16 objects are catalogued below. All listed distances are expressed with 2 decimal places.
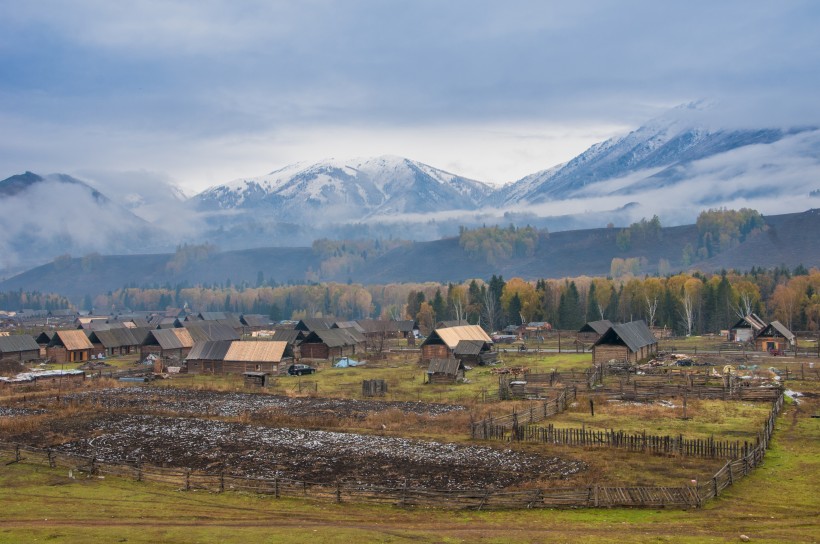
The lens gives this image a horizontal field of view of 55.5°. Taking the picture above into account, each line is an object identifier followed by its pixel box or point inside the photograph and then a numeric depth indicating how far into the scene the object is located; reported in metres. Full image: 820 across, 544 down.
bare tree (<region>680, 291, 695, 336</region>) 144.50
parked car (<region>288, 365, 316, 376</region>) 94.26
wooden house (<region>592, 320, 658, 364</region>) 90.62
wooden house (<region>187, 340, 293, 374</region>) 94.88
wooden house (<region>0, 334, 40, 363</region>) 109.44
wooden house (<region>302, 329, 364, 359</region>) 113.52
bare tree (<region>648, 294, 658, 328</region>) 152.38
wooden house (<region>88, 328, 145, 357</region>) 121.88
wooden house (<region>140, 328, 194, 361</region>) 114.44
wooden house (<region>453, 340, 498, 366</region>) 98.00
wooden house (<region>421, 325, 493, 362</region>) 102.44
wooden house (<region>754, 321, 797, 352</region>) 105.31
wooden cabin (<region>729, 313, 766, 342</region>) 120.25
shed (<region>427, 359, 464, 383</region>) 80.81
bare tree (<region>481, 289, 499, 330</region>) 172.25
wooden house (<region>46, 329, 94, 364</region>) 113.50
